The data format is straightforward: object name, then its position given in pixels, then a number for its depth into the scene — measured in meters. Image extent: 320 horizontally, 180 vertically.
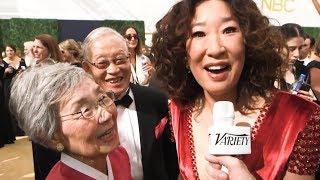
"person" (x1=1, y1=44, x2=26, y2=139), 5.73
